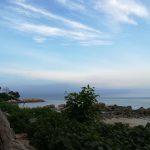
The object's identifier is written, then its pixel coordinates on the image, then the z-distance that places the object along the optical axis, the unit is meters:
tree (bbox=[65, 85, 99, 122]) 4.38
